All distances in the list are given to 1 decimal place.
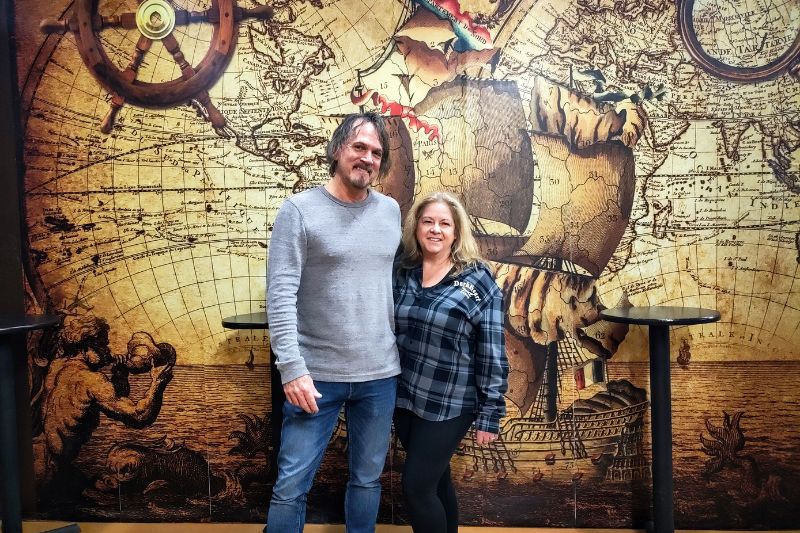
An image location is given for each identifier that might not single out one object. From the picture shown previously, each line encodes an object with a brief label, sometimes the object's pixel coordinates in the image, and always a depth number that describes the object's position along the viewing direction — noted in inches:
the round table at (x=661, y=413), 89.9
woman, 72.6
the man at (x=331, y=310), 67.5
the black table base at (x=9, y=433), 86.9
